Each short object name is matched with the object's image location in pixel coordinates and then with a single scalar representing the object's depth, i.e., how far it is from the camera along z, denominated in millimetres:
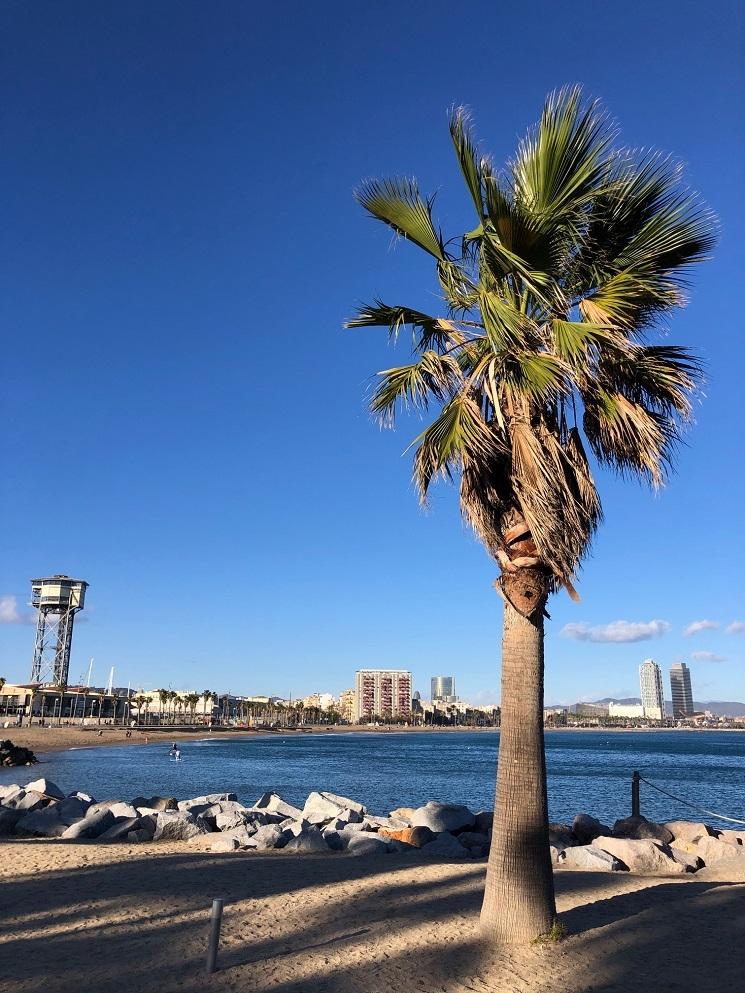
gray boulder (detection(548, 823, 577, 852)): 14352
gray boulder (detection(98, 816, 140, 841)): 13672
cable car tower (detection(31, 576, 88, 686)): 149875
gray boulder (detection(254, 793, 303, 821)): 17995
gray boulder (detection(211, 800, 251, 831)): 15406
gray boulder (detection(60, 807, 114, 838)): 13906
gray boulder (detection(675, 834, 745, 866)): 13031
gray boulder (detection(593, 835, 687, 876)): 11844
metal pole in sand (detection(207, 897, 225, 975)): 5969
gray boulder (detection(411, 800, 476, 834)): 15172
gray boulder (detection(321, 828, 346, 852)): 13297
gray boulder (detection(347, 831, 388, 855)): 12672
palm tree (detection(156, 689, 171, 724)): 160875
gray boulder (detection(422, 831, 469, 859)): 12664
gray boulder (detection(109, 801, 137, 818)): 15602
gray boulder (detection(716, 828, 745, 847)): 15277
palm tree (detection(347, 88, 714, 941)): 6918
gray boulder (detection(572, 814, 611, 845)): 15374
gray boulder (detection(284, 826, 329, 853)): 12945
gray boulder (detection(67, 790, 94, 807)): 18656
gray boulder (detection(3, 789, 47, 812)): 18141
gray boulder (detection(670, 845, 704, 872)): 12258
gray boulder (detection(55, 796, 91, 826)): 16448
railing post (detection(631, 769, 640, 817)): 15692
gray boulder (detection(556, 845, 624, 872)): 11453
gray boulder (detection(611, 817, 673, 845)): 14766
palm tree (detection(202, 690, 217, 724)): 187875
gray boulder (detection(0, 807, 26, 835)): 14547
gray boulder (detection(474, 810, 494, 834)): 15602
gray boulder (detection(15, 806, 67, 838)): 14336
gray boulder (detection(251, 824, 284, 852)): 13008
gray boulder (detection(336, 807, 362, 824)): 16250
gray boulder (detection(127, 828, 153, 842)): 13648
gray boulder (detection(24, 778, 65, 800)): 19906
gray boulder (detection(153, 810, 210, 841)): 13992
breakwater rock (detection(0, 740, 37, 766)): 46469
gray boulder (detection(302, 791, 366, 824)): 17266
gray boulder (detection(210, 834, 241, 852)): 12742
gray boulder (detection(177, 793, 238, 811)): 18173
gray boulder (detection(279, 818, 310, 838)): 14112
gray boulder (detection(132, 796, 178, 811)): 17891
